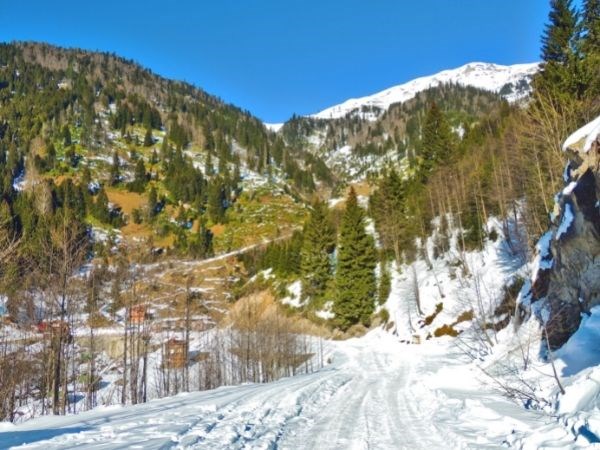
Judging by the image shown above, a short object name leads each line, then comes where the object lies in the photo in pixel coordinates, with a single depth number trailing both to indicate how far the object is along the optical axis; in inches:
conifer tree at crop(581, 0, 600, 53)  1123.9
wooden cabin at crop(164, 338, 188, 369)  1395.2
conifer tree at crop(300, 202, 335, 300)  2310.5
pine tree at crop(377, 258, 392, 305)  1947.6
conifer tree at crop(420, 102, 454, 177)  2253.9
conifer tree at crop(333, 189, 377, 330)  1953.7
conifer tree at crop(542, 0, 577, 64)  1192.2
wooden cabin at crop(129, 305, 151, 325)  1217.6
